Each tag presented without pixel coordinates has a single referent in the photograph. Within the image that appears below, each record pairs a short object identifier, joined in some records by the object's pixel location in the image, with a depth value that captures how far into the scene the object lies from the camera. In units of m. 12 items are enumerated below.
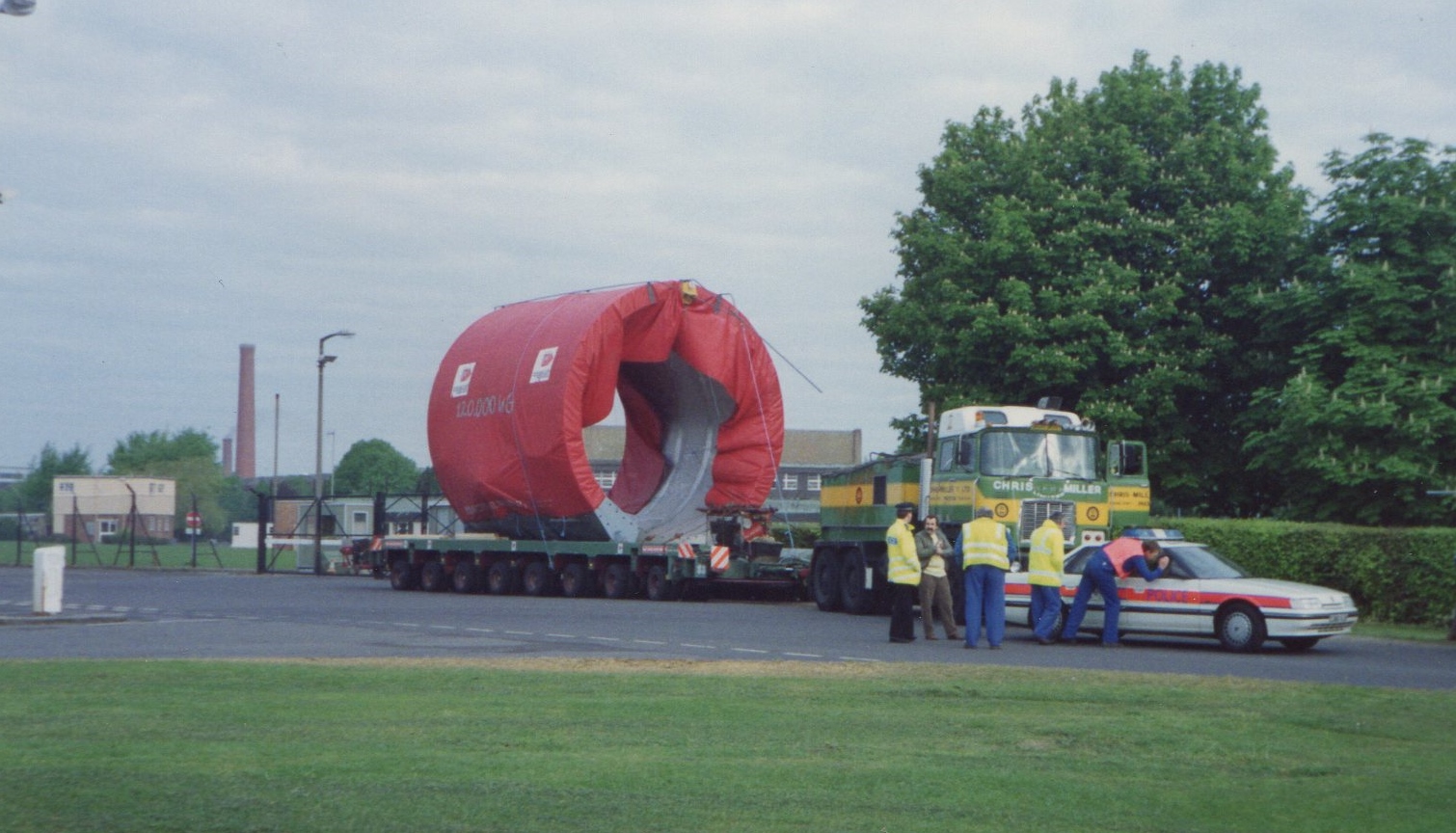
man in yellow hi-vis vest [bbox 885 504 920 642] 19.31
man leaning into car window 19.33
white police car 18.47
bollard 22.55
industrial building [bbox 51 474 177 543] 82.19
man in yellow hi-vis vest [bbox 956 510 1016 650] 18.92
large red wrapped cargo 30.34
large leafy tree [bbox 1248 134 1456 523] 29.81
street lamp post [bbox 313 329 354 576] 48.06
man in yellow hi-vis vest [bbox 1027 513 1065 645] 19.44
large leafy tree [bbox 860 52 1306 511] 35.88
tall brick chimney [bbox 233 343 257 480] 110.19
